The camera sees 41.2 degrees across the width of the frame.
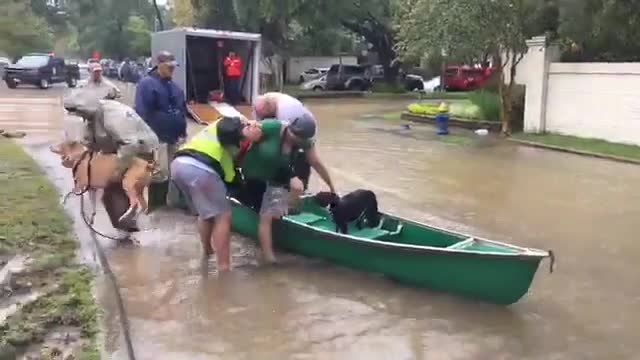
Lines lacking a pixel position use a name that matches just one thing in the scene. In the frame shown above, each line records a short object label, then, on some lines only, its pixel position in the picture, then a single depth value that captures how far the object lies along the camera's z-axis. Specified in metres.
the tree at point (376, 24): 40.28
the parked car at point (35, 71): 37.81
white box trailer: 19.53
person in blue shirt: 9.47
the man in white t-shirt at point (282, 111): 7.94
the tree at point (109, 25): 80.38
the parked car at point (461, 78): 42.84
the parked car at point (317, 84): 44.41
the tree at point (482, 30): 20.55
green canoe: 6.57
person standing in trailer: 20.22
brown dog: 8.69
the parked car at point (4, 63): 39.08
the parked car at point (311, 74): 47.41
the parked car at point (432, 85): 46.56
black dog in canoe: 8.20
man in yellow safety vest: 7.49
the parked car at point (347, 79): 44.25
